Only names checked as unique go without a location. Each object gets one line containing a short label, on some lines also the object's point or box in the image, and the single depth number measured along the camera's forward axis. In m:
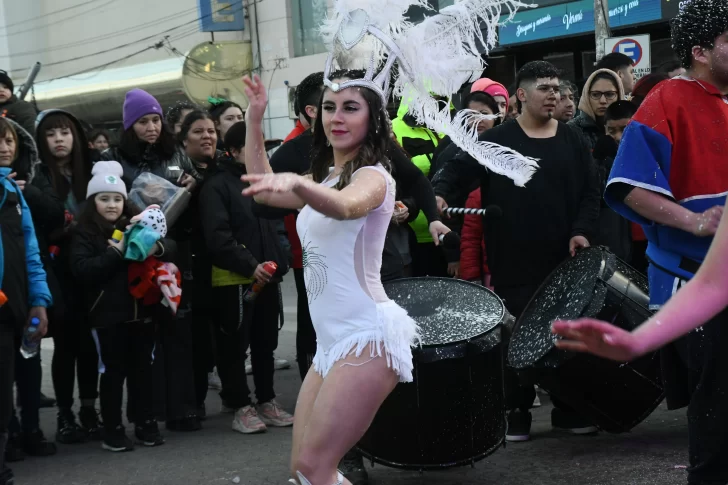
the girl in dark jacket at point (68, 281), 6.33
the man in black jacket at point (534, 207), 5.85
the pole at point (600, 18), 15.18
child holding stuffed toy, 5.98
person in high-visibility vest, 7.13
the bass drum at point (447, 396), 4.66
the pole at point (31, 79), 11.95
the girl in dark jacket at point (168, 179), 6.50
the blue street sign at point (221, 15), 29.17
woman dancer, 3.52
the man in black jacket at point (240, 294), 6.47
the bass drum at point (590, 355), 5.11
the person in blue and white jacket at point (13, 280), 5.15
